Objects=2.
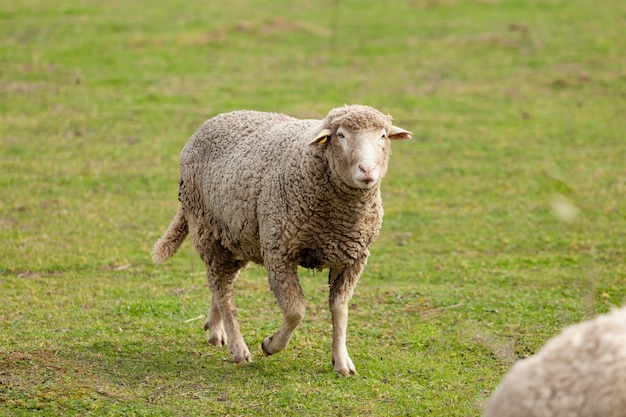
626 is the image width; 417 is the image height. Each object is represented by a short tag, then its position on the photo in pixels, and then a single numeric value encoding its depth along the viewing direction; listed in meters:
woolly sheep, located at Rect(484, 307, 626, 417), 7.47
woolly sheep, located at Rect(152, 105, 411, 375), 12.76
